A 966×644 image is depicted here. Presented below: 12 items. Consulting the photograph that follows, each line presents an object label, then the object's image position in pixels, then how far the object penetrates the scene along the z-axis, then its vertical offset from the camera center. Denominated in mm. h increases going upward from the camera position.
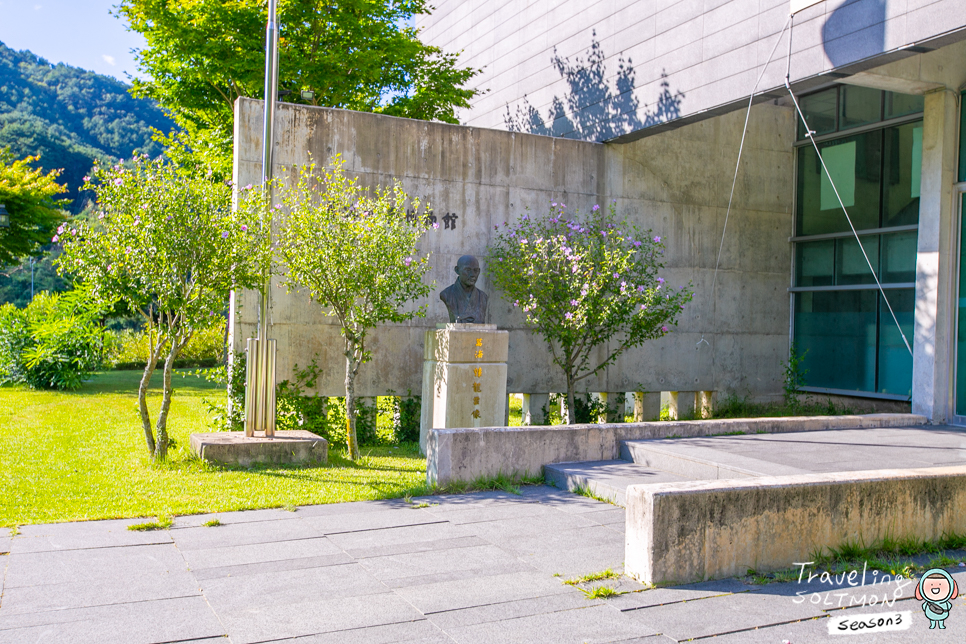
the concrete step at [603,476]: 7020 -1436
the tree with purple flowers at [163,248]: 8242 +673
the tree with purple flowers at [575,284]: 11320 +536
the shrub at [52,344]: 17766 -797
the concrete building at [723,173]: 10672 +2398
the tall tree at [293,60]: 16688 +5776
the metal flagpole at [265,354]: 9070 -464
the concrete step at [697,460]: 7000 -1264
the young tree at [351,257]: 8891 +664
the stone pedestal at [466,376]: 9758 -724
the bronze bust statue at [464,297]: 10141 +276
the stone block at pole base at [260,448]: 8438 -1471
